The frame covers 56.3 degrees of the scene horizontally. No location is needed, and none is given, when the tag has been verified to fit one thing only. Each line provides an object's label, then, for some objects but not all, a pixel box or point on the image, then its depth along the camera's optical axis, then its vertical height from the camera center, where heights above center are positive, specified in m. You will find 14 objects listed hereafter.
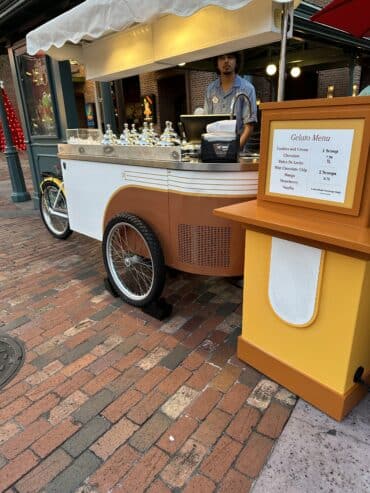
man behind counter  3.01 +0.22
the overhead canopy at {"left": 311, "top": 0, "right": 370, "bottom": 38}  2.80 +0.81
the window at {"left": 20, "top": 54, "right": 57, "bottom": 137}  5.38 +0.44
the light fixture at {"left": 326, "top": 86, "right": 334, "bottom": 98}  9.33 +0.62
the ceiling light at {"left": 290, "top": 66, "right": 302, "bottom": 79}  8.86 +1.09
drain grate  2.29 -1.55
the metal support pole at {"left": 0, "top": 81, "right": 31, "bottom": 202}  6.79 -0.77
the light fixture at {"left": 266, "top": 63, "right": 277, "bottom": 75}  8.46 +1.11
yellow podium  1.59 -0.65
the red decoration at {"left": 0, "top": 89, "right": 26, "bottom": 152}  8.08 -0.13
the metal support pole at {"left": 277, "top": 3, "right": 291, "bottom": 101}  2.02 +0.28
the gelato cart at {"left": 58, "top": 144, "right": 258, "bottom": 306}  2.36 -0.69
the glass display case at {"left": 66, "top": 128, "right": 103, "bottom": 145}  3.81 -0.13
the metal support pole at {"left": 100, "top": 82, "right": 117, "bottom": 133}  5.46 +0.27
